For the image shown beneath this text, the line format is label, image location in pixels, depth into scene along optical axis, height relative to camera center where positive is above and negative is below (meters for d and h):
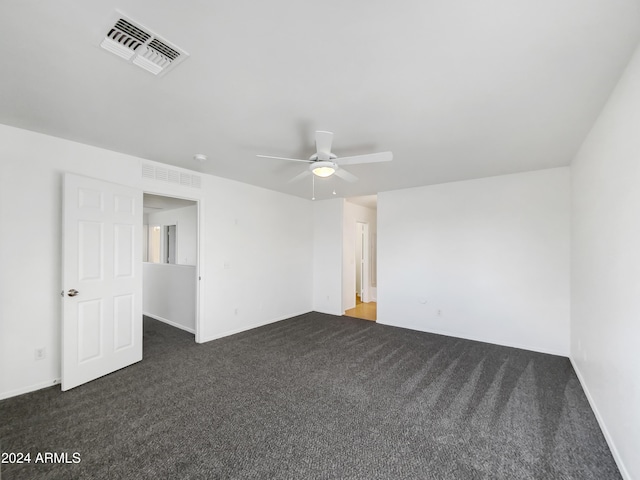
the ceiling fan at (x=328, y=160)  2.30 +0.80
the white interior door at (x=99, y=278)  2.63 -0.40
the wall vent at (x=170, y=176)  3.38 +0.92
